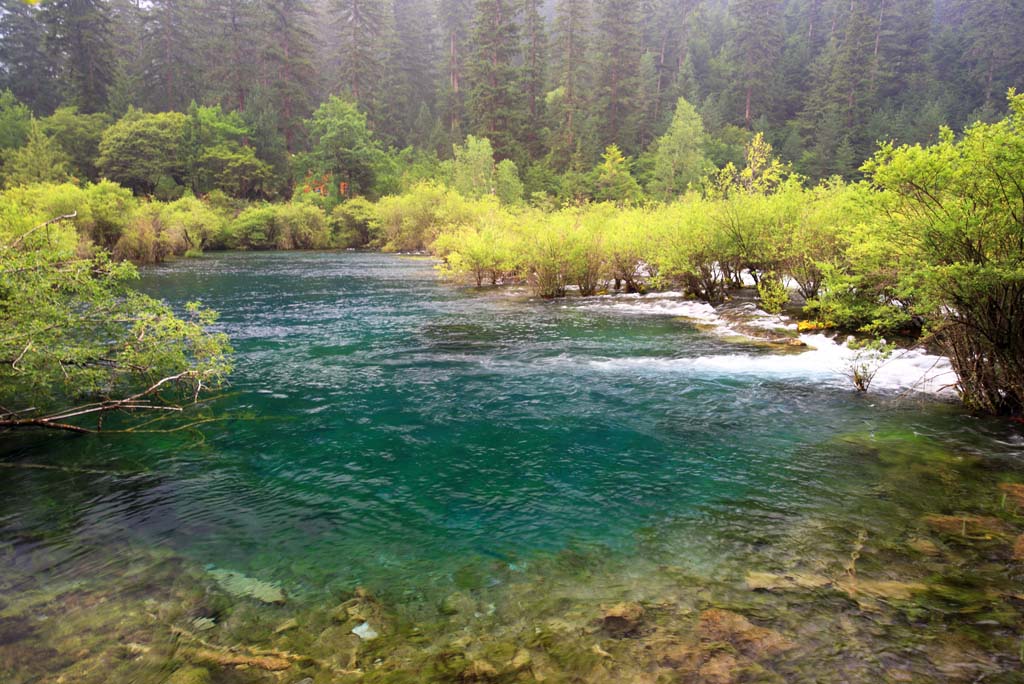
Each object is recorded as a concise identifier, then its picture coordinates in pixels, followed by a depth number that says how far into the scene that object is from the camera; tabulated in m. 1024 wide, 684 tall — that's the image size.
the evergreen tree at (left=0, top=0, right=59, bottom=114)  86.75
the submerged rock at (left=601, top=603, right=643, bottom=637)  5.36
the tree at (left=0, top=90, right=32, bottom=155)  69.88
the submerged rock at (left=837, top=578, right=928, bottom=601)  5.76
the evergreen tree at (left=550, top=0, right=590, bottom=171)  85.12
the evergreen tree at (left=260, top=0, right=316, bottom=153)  92.31
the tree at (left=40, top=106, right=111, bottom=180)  72.19
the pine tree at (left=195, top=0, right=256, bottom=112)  92.19
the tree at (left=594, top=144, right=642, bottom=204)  76.19
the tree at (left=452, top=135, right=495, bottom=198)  71.81
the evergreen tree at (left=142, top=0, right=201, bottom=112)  91.75
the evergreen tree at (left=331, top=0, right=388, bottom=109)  99.00
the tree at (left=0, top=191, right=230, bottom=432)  9.38
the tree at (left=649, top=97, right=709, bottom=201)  73.88
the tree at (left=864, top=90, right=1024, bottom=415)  9.18
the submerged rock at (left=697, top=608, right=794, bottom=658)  5.05
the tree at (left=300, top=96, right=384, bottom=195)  82.19
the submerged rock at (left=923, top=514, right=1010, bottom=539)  6.94
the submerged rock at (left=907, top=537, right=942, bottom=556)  6.55
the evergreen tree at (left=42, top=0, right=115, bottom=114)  81.94
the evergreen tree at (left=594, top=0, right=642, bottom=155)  89.31
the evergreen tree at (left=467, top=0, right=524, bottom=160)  87.12
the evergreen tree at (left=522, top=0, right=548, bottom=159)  91.56
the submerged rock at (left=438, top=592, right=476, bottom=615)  5.74
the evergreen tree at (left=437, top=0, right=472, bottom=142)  100.94
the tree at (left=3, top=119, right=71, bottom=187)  61.43
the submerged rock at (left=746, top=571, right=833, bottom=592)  5.96
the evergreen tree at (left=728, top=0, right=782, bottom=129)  95.06
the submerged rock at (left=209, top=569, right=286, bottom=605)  6.01
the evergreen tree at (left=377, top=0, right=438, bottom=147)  102.00
